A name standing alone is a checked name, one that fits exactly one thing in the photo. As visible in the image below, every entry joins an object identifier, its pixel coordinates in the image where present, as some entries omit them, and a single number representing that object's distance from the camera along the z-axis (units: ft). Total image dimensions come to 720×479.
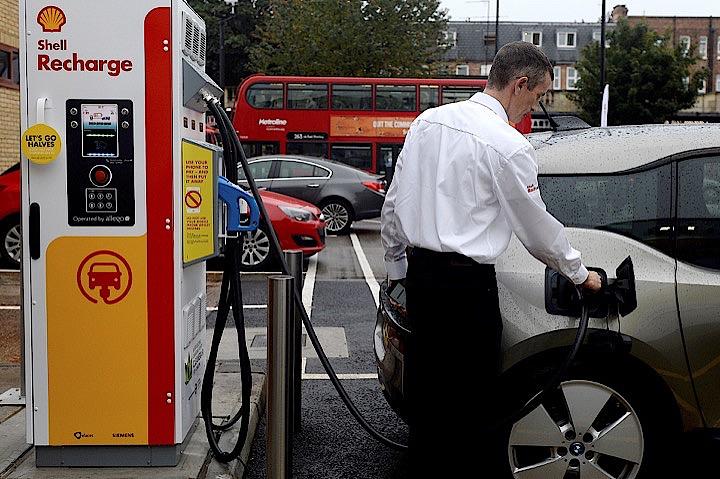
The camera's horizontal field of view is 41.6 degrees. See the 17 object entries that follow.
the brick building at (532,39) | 286.66
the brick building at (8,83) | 55.42
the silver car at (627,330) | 13.38
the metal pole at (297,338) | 16.57
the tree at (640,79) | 149.69
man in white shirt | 11.41
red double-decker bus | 91.15
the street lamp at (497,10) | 147.54
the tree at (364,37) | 122.72
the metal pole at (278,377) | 12.31
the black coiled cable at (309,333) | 12.58
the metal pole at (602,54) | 109.19
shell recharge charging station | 13.35
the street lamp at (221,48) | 116.64
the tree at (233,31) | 184.03
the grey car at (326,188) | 59.06
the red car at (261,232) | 38.60
